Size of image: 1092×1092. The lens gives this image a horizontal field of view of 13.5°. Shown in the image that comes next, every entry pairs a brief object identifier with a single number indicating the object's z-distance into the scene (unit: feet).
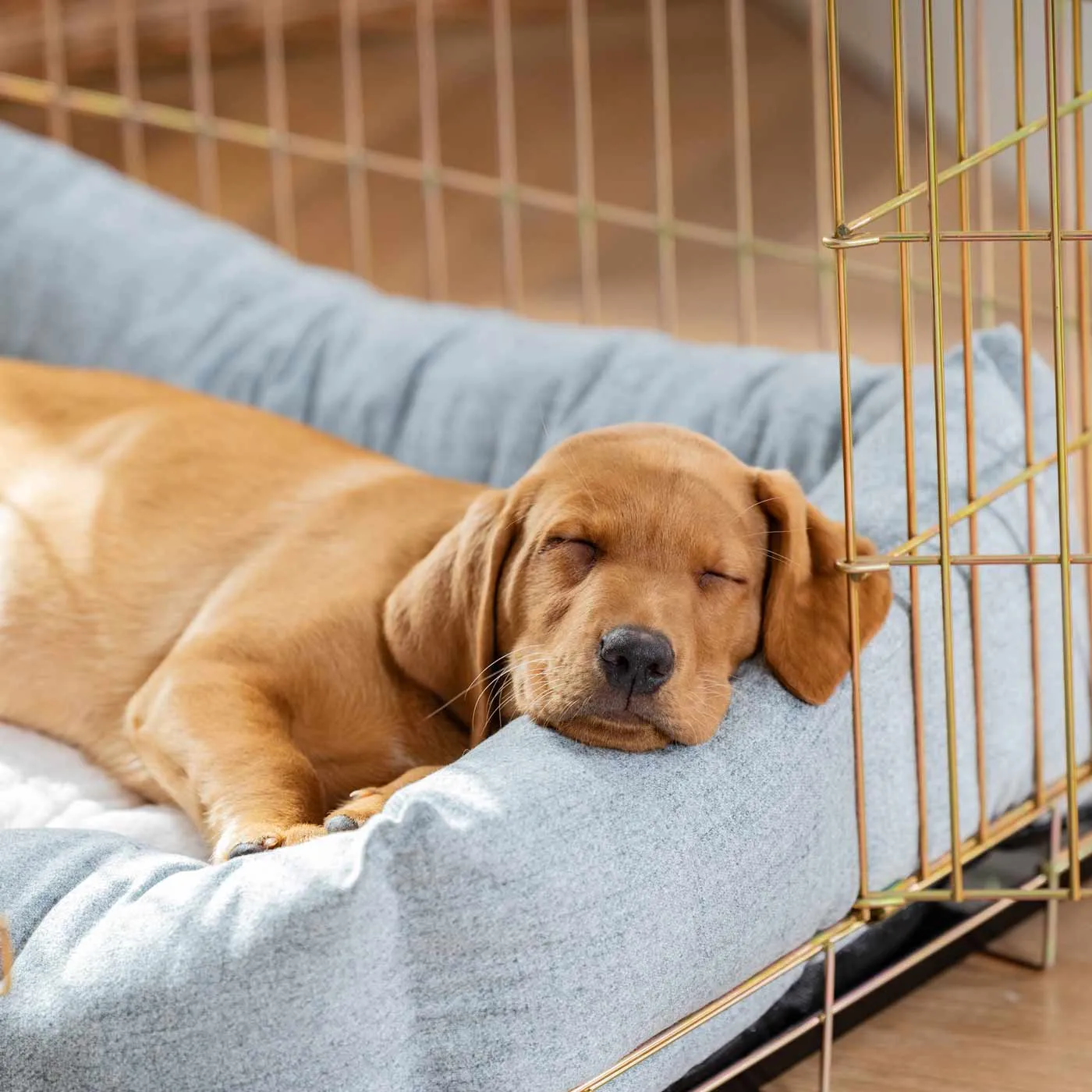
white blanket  6.05
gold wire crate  5.57
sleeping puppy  5.75
